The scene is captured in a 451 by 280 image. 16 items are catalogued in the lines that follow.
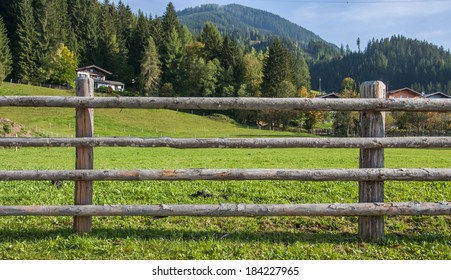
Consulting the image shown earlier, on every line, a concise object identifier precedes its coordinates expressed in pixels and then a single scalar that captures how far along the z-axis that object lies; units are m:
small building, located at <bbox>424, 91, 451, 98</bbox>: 118.97
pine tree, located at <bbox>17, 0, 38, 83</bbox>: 100.00
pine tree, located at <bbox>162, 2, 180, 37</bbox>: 131.88
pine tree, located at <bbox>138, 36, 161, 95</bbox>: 109.44
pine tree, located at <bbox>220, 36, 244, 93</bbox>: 110.00
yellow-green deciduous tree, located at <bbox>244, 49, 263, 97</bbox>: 104.88
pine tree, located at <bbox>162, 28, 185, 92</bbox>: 117.69
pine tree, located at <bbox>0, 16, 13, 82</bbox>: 94.56
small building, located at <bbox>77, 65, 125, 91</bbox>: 111.56
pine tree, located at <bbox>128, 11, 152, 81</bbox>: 129.88
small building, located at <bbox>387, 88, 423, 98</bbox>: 122.26
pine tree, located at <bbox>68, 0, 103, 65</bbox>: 122.50
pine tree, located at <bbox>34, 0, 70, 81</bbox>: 103.25
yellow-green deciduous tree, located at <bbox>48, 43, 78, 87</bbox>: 102.31
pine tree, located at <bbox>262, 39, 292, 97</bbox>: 100.38
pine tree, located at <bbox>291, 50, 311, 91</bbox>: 132.38
